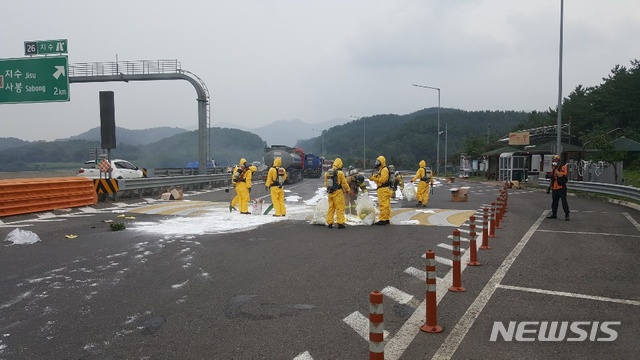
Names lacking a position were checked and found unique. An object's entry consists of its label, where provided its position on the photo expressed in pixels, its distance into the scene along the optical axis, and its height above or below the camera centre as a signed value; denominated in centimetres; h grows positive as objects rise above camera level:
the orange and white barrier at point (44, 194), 1477 -114
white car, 2523 -58
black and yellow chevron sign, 1919 -103
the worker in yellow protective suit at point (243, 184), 1561 -80
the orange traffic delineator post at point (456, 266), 618 -139
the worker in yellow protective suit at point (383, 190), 1328 -85
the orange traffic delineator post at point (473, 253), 787 -154
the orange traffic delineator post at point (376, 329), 370 -125
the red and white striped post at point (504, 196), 1623 -127
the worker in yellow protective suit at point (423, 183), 1856 -95
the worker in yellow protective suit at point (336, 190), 1273 -82
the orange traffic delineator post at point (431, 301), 494 -143
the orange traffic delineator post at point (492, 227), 1109 -155
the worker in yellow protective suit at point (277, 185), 1476 -79
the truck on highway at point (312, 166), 4719 -84
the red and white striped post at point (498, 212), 1279 -142
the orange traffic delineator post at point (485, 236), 965 -151
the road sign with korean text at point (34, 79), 2197 +343
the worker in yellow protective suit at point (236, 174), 1560 -50
